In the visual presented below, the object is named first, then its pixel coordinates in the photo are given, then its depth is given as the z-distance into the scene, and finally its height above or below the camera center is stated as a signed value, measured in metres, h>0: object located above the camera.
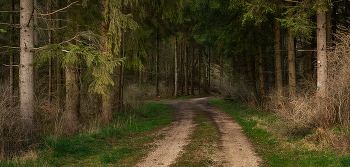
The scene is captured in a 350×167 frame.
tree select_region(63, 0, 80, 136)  9.65 -0.55
